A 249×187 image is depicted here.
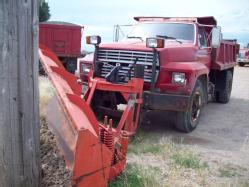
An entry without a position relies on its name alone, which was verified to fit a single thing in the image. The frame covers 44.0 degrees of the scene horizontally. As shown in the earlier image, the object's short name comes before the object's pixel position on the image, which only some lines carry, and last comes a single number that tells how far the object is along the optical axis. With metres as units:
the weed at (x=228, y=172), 3.77
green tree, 20.22
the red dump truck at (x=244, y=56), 21.59
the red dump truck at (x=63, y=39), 12.10
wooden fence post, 2.31
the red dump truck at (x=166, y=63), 4.89
